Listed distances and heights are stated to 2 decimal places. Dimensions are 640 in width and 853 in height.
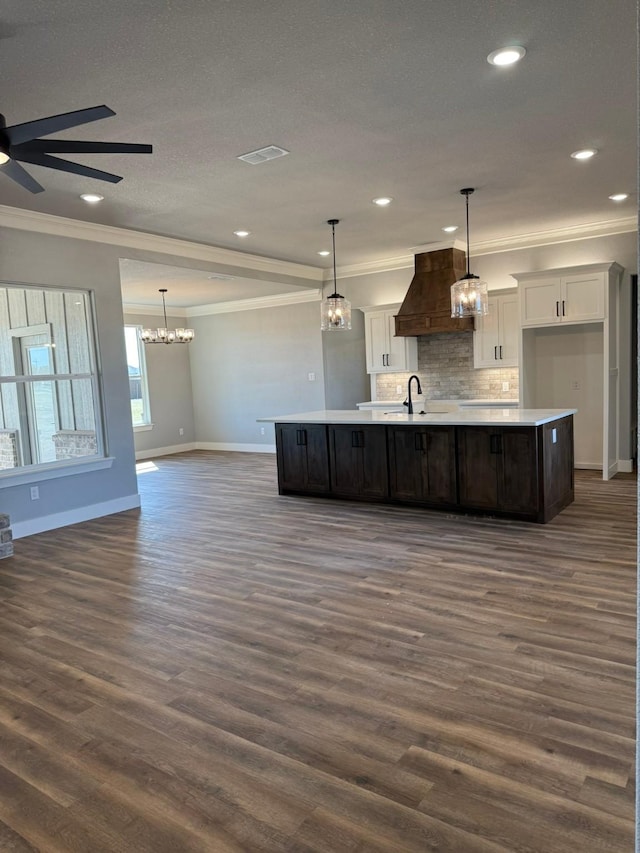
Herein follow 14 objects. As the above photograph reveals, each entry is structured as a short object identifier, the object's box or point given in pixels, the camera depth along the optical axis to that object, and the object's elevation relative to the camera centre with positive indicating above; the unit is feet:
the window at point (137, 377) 33.55 +0.17
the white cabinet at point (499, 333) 23.81 +1.16
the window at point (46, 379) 17.26 +0.16
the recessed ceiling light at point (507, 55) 9.26 +4.89
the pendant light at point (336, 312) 19.06 +1.86
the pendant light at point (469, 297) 16.35 +1.84
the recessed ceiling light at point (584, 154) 13.97 +4.89
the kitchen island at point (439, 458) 15.69 -2.79
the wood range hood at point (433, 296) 24.03 +2.91
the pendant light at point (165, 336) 30.07 +2.20
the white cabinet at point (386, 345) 26.55 +0.98
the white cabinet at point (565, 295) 20.85 +2.31
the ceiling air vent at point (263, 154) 13.03 +4.93
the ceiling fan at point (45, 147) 7.97 +3.54
